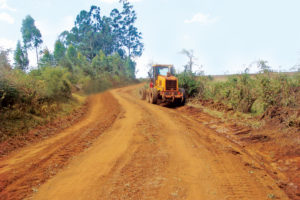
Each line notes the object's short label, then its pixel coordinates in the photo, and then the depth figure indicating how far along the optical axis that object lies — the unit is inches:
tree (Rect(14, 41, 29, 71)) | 1376.2
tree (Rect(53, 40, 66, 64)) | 1566.6
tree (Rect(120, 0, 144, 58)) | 2315.5
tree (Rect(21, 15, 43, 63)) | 1664.6
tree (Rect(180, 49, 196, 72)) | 756.5
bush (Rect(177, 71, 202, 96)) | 688.4
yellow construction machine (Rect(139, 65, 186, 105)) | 604.4
